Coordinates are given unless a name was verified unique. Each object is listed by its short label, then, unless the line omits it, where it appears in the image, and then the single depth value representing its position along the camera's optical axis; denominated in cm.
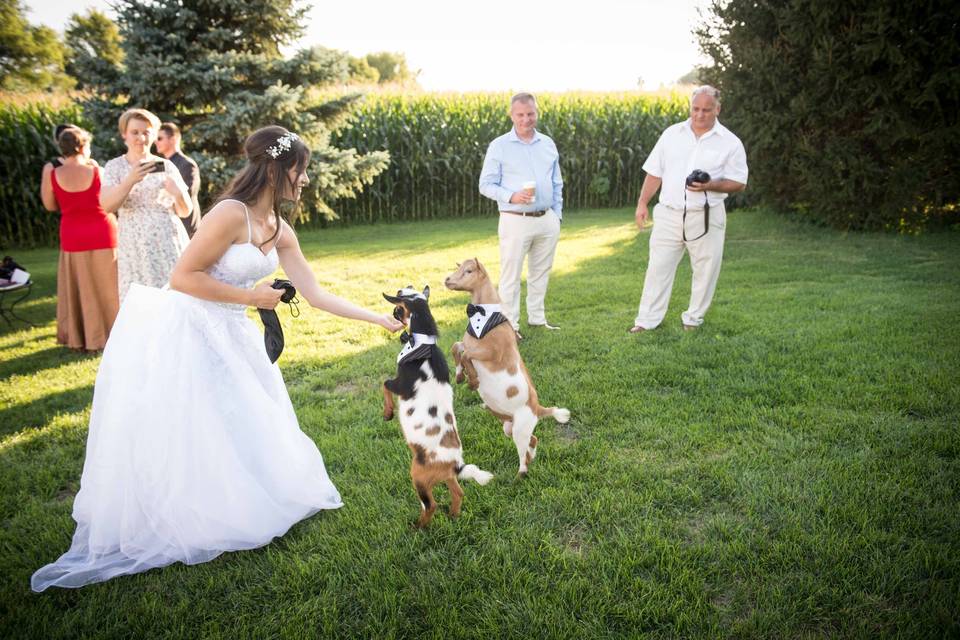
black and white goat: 296
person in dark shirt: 709
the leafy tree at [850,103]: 1019
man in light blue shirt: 635
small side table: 700
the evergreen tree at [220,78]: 1040
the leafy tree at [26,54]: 3581
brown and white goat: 354
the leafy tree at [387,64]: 7881
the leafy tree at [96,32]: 4425
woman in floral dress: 598
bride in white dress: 290
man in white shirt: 606
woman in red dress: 636
